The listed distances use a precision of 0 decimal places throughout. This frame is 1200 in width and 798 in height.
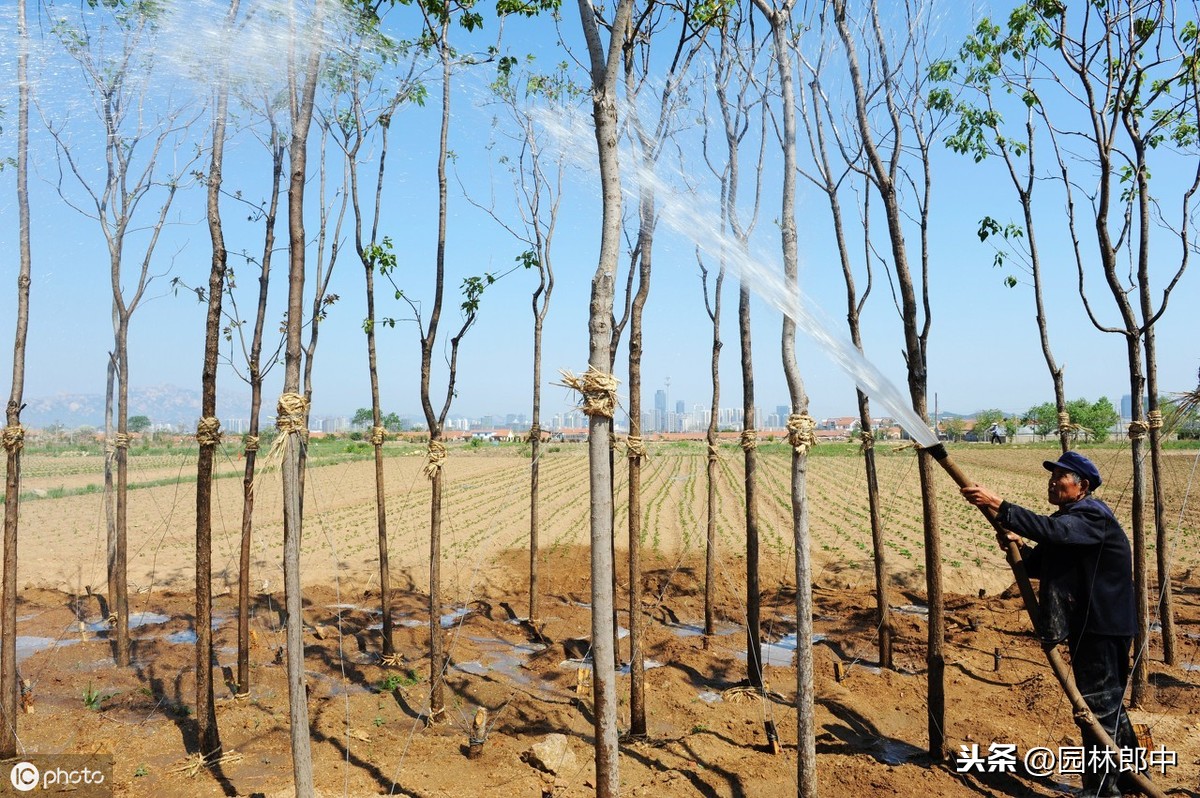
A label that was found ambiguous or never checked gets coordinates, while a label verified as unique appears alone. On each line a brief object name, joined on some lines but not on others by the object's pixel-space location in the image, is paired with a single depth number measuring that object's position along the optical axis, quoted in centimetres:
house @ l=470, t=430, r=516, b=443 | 8489
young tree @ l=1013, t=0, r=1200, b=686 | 812
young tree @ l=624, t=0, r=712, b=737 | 743
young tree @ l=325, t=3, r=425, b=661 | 906
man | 525
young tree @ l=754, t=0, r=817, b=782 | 537
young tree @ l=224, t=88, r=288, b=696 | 774
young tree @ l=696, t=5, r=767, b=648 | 938
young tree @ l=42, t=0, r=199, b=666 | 905
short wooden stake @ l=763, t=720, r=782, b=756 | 702
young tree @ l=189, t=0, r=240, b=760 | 648
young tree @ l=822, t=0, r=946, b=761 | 657
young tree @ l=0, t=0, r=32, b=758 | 641
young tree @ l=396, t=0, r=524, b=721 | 802
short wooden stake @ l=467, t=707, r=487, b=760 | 709
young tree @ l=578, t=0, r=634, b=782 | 452
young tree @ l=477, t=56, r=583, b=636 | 1061
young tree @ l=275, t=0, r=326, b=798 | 463
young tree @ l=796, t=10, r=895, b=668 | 875
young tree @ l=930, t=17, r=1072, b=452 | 927
